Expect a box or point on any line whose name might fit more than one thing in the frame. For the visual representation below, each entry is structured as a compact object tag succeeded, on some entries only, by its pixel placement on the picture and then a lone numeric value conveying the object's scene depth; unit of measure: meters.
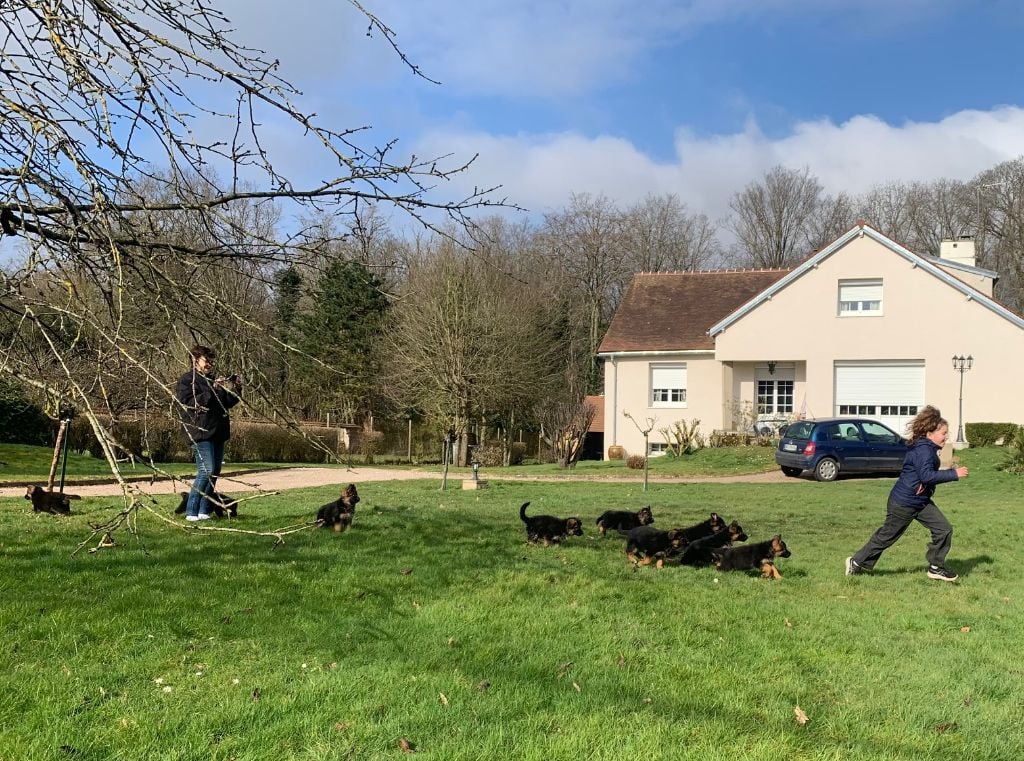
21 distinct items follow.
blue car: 20.14
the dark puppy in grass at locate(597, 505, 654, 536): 8.91
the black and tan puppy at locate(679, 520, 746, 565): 7.30
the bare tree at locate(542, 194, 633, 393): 45.56
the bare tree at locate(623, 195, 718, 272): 49.56
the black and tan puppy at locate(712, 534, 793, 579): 7.14
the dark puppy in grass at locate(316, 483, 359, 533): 7.98
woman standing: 6.22
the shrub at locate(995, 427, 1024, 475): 19.59
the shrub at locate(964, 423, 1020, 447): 24.28
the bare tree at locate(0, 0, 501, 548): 3.55
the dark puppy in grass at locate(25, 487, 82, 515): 8.70
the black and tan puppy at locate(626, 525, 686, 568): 7.30
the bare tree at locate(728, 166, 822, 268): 53.75
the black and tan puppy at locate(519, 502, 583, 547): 7.91
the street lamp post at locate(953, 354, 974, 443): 25.39
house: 25.51
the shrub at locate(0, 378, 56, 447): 22.64
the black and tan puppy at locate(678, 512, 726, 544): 7.78
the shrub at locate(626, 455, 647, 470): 24.83
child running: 7.30
